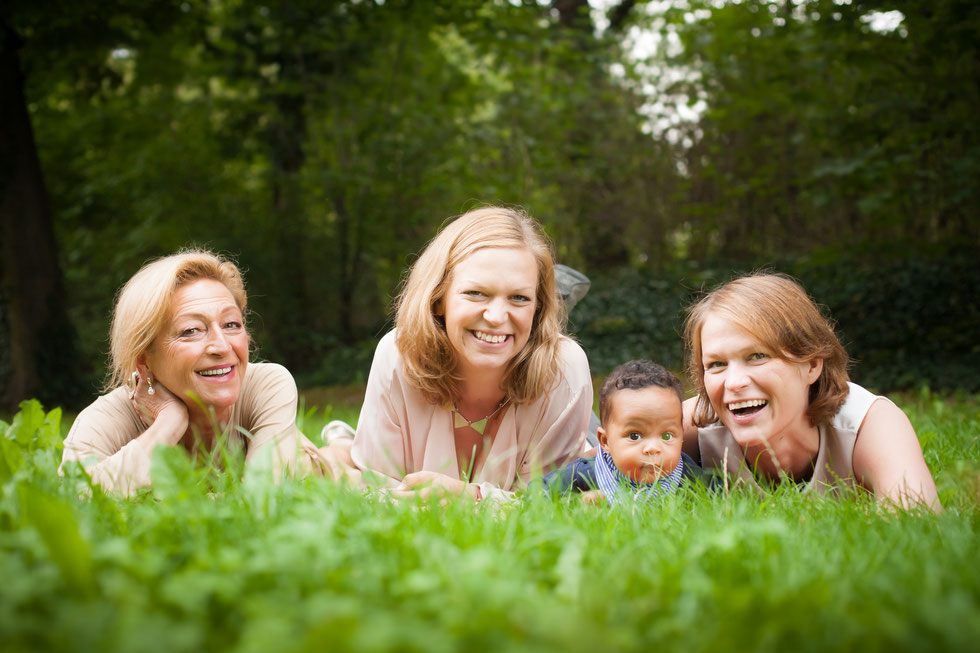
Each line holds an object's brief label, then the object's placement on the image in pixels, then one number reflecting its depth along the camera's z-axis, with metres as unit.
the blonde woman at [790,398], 2.85
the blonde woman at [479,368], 3.19
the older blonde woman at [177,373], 3.02
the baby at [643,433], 3.02
